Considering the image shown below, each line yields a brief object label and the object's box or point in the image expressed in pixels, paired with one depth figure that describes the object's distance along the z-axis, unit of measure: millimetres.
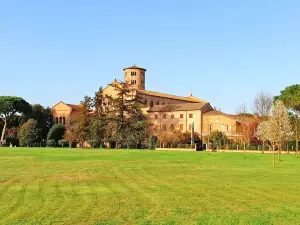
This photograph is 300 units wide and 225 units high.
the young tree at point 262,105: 76400
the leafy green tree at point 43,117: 96388
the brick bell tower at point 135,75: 107938
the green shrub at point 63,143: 88106
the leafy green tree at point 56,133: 89938
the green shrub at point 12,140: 92138
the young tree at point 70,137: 85838
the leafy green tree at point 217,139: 70412
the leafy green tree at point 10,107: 88125
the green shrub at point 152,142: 77131
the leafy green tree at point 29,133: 87500
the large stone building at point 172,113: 84312
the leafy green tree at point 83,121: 82562
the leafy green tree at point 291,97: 56000
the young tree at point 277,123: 30500
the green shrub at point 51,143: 88312
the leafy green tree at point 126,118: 76000
